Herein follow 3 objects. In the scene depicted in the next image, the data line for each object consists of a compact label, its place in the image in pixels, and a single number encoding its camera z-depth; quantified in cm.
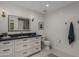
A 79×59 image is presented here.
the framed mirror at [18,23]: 195
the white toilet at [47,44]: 251
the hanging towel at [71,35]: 192
